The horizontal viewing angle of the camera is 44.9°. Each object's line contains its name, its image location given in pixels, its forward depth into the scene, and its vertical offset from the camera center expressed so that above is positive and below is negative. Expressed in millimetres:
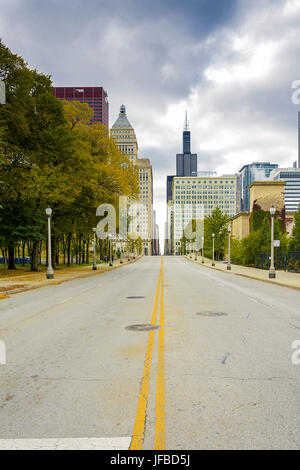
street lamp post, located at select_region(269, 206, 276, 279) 25328 -2151
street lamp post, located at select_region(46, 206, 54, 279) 24800 -1975
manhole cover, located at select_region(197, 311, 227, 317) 10367 -2135
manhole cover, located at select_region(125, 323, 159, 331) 8512 -2075
